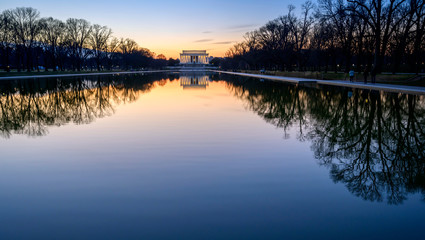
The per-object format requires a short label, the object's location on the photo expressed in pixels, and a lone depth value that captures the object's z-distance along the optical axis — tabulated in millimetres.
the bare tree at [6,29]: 53156
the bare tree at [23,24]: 57312
